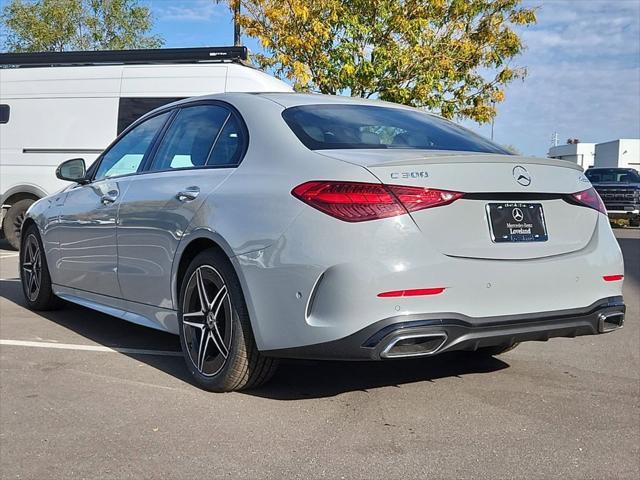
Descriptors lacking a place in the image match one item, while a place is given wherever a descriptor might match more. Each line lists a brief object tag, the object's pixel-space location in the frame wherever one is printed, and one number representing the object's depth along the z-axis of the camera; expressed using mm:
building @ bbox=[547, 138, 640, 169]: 59844
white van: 10078
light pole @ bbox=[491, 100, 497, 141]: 16734
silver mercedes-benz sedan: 3281
